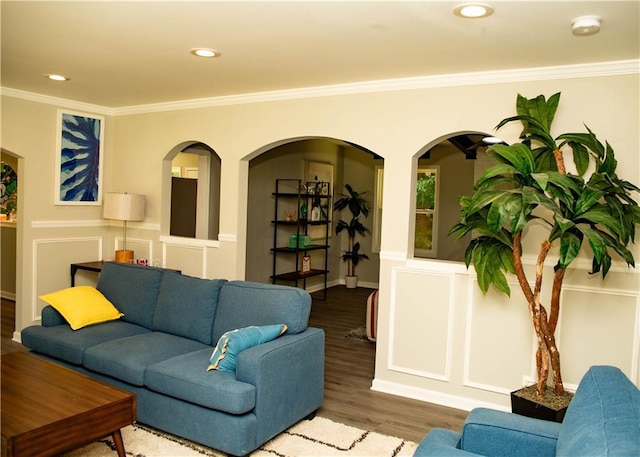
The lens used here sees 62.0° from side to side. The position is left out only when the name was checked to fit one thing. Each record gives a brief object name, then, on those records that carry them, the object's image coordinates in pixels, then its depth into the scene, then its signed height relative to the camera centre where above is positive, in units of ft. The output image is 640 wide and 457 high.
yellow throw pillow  12.94 -2.53
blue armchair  4.67 -2.07
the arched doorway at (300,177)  22.97 +1.47
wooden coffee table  7.97 -3.35
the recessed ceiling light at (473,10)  8.27 +3.32
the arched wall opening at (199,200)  23.08 +0.41
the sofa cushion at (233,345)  10.26 -2.60
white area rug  10.08 -4.56
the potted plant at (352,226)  29.40 -0.61
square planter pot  9.87 -3.56
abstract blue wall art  17.81 +1.60
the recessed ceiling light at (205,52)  11.25 +3.36
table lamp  17.49 -0.07
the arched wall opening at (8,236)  23.61 -1.52
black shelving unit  24.29 -0.58
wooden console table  17.64 -2.04
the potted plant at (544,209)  9.38 +0.26
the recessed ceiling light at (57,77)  14.30 +3.43
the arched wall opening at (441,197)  27.86 +1.14
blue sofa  9.80 -3.09
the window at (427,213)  28.60 +0.24
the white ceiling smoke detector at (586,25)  8.65 +3.27
